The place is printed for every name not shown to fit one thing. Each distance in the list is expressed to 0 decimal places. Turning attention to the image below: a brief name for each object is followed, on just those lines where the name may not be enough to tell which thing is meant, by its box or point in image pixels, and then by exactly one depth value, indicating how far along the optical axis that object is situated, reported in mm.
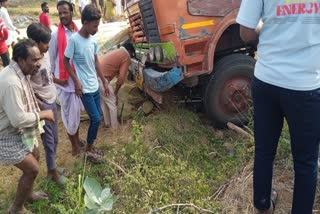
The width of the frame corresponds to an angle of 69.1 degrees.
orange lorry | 2530
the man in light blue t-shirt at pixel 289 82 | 1213
